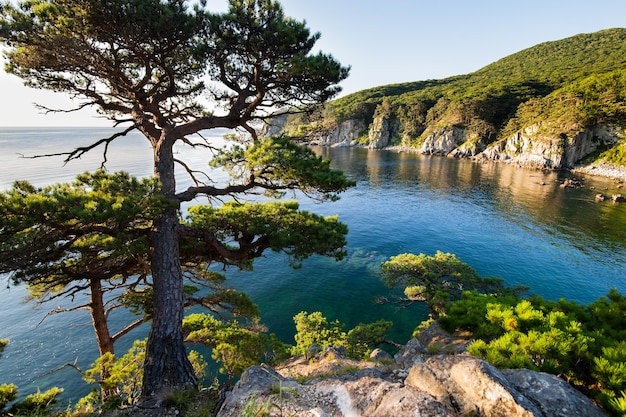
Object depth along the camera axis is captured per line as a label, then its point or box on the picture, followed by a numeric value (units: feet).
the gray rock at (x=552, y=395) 11.24
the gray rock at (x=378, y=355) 33.09
